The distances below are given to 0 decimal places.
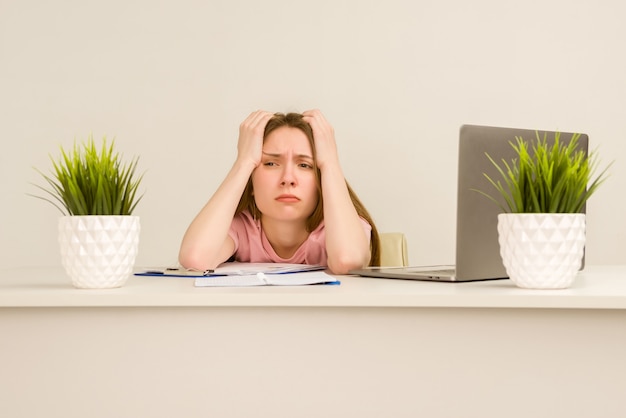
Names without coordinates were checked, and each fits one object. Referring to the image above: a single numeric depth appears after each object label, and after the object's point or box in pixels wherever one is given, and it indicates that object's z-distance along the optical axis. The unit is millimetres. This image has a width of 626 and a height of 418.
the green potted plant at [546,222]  1151
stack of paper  1219
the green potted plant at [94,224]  1174
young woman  1864
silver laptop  1255
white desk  1049
